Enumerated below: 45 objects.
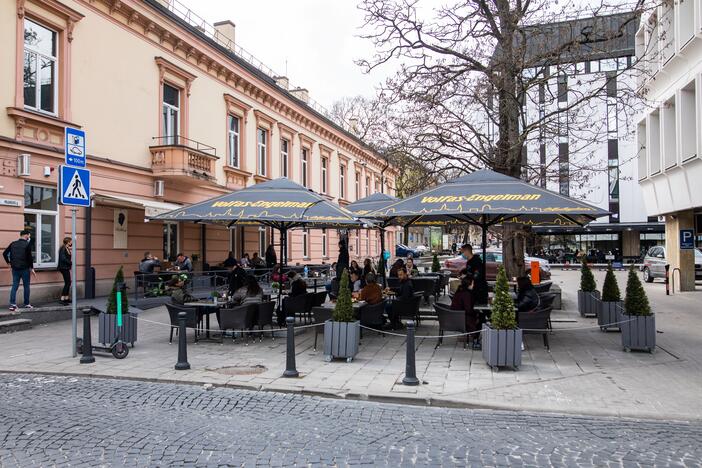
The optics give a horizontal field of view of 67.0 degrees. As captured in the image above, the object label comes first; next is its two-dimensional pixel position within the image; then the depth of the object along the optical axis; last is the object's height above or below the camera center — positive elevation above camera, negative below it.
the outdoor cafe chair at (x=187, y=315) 9.66 -1.24
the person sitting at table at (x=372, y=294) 10.02 -0.90
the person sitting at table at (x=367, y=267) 13.71 -0.54
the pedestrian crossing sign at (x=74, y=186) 8.36 +1.01
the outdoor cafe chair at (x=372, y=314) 9.70 -1.25
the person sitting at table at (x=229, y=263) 16.63 -0.52
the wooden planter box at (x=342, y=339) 8.27 -1.45
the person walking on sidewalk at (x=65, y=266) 13.35 -0.44
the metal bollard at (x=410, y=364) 6.87 -1.55
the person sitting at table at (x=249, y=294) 10.28 -0.91
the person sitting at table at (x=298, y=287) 11.27 -0.87
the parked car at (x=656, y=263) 23.34 -0.91
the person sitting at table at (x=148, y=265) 15.42 -0.50
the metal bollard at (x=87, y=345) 8.17 -1.50
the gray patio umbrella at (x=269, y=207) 9.76 +0.78
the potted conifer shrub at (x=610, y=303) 10.95 -1.21
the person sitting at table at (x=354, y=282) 11.81 -0.80
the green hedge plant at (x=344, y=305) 8.27 -0.91
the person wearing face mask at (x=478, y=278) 9.88 -0.61
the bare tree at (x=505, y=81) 12.73 +4.21
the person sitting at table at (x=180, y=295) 10.12 -0.92
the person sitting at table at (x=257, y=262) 21.80 -0.63
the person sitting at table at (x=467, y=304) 9.27 -1.02
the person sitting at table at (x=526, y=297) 9.23 -0.91
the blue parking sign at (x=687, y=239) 19.98 +0.19
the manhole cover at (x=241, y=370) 7.61 -1.80
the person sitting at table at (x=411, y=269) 17.92 -0.79
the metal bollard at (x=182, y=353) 7.81 -1.57
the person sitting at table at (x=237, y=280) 10.75 -0.67
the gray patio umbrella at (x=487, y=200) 8.52 +0.77
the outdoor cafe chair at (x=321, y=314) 9.43 -1.20
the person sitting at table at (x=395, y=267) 14.67 -0.62
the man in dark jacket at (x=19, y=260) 11.71 -0.25
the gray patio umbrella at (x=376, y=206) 14.24 +1.14
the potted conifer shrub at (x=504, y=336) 7.66 -1.31
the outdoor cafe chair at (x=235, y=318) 9.52 -1.27
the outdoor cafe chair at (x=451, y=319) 9.02 -1.26
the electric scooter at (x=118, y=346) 8.51 -1.58
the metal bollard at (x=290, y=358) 7.30 -1.56
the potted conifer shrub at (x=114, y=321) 8.81 -1.24
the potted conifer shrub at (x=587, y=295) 13.35 -1.27
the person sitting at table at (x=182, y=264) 16.83 -0.52
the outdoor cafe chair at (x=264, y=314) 10.02 -1.27
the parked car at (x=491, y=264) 23.41 -0.94
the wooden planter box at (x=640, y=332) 8.80 -1.46
